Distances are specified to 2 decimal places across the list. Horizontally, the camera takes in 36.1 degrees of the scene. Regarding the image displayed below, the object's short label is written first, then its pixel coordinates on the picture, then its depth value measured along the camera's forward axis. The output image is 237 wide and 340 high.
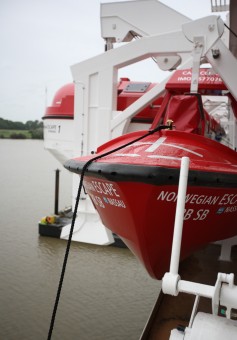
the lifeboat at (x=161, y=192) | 2.28
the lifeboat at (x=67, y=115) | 6.10
